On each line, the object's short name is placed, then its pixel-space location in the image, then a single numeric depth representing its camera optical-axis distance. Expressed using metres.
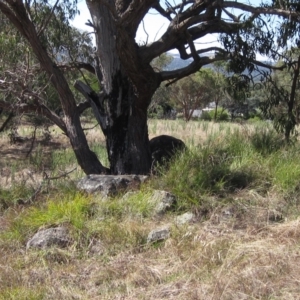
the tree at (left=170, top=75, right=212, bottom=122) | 34.69
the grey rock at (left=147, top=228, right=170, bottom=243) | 5.23
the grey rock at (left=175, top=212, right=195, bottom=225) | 5.63
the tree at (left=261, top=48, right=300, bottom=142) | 8.26
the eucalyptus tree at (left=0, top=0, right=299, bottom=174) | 8.09
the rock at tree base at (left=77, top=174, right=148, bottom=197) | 6.59
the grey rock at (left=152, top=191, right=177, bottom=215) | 5.96
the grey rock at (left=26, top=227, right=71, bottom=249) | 5.19
